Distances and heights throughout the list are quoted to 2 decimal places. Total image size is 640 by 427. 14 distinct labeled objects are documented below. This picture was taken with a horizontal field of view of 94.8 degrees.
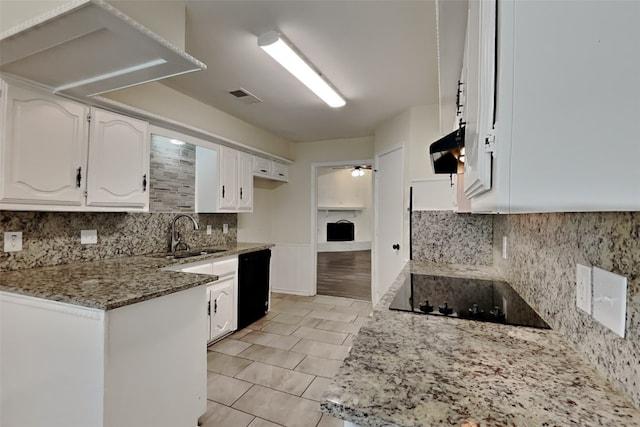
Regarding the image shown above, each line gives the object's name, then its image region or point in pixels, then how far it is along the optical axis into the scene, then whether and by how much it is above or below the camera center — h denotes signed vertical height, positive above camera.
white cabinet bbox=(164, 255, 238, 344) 2.85 -0.83
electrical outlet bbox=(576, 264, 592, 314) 0.78 -0.19
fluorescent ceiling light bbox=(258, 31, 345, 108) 2.03 +1.21
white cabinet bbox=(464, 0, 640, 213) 0.44 +0.18
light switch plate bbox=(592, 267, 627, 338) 0.64 -0.18
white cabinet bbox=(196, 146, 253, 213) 3.36 +0.42
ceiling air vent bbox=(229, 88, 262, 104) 3.02 +1.27
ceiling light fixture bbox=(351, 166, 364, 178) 9.43 +1.46
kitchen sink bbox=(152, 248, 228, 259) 2.79 -0.39
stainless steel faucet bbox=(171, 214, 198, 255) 3.03 -0.25
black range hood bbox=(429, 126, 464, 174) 1.22 +0.32
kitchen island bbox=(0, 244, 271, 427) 1.35 -0.68
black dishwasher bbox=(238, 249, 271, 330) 3.35 -0.85
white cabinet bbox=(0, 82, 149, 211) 1.66 +0.38
